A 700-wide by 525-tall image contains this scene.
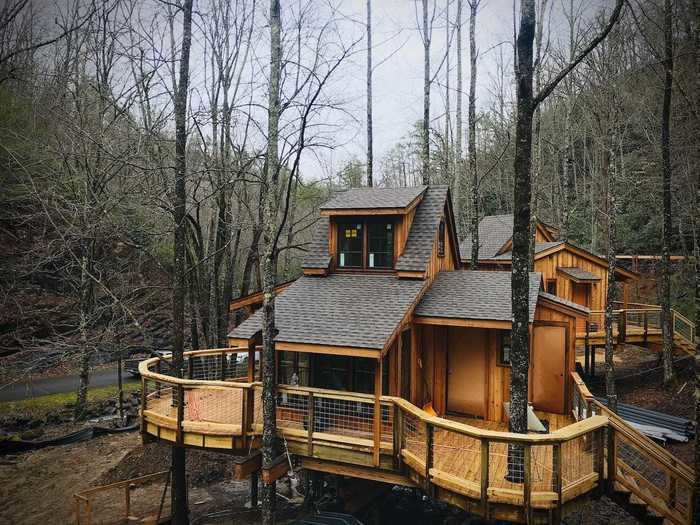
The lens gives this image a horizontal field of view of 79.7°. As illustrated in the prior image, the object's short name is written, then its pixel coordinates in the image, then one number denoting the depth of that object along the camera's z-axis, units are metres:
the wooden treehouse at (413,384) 6.11
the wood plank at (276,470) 6.99
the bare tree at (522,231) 6.21
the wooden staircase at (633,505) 6.27
